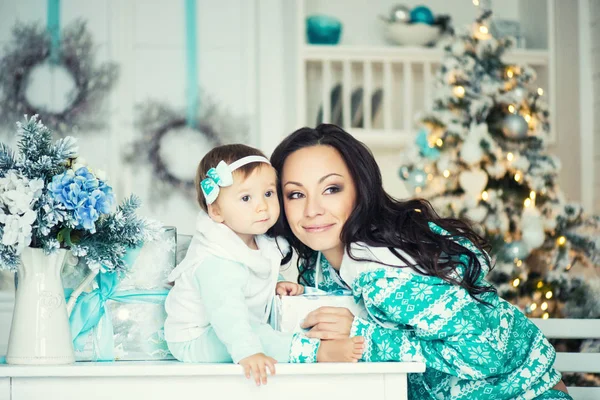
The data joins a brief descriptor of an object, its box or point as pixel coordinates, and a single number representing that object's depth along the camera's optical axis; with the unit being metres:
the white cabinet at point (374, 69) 4.33
